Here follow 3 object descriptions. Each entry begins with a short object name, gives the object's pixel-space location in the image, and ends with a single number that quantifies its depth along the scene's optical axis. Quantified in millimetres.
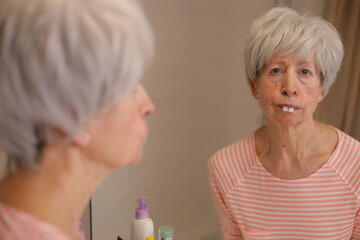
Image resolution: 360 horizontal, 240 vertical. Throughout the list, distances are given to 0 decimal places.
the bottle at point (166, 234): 1231
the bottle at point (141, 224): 1245
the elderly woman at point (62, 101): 594
